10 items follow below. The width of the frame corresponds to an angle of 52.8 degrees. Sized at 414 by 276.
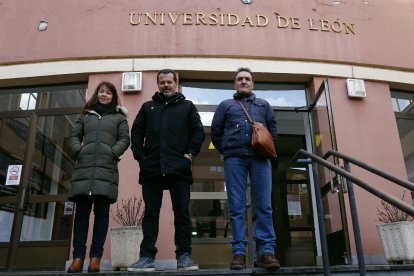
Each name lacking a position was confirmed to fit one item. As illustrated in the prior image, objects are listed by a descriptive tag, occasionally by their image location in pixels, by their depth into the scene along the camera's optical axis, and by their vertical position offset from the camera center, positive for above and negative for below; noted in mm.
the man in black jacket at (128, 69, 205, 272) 3502 +1051
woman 3650 +1012
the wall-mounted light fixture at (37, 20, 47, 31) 6766 +3957
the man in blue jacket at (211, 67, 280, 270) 3473 +974
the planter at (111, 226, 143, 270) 4945 +402
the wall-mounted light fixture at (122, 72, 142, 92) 6168 +2819
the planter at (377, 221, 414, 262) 4914 +428
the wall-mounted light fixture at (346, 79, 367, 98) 6418 +2790
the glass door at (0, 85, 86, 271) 5867 +1522
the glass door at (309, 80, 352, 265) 5359 +1107
